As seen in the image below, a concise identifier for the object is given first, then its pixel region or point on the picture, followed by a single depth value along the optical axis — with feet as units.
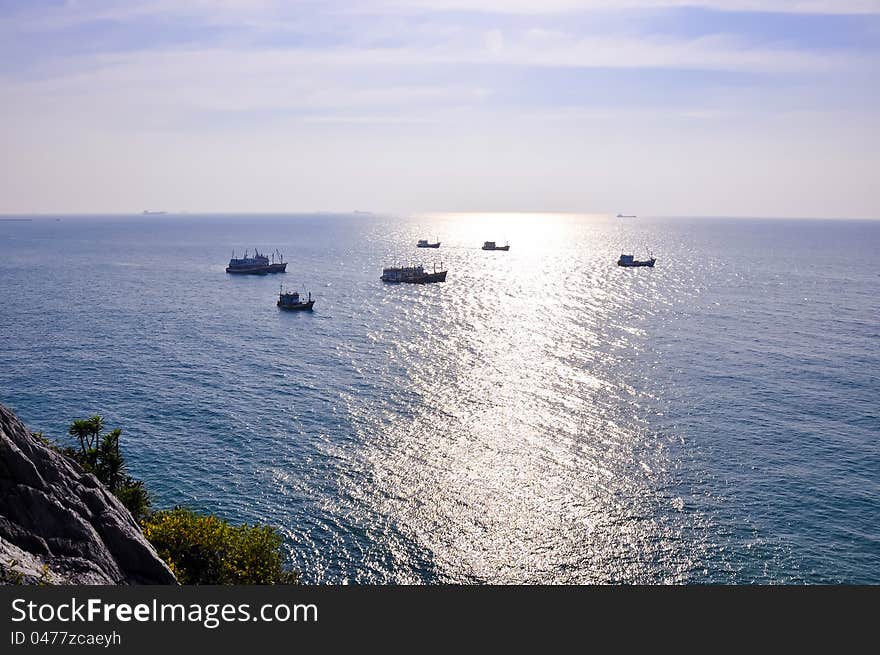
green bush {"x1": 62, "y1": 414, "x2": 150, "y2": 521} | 181.57
